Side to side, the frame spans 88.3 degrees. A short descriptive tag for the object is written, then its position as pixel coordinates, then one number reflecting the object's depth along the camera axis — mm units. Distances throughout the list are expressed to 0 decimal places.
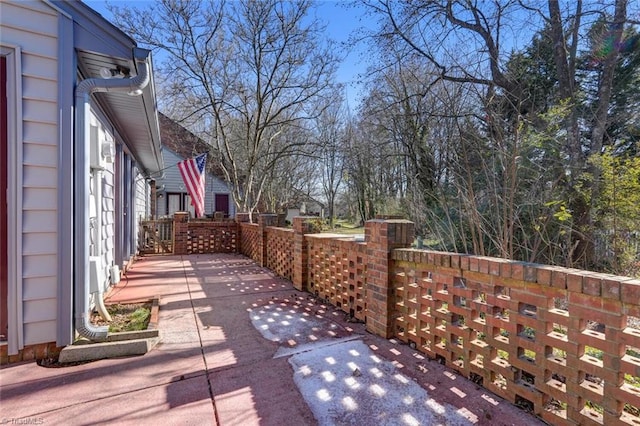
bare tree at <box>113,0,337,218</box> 9594
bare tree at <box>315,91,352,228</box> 20234
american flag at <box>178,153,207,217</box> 8555
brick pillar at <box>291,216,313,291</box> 5074
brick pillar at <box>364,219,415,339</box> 3158
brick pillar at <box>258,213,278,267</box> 7020
